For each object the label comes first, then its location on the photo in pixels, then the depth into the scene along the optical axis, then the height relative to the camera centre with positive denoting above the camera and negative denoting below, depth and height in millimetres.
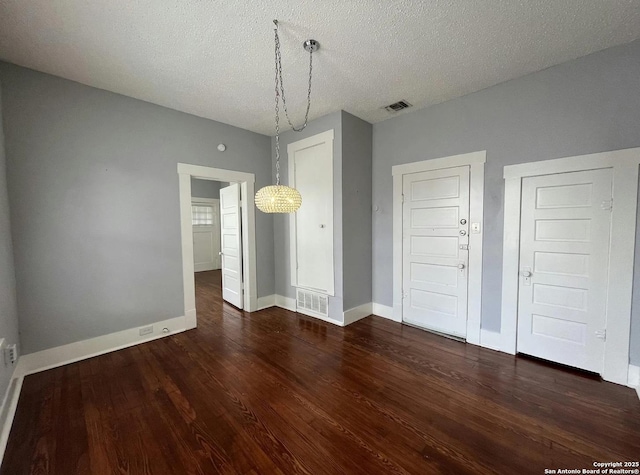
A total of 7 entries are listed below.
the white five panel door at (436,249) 3012 -310
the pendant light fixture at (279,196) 2109 +253
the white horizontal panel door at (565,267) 2242 -407
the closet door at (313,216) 3518 +150
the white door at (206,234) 7738 -248
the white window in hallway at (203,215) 7705 +356
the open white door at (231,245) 4117 -321
